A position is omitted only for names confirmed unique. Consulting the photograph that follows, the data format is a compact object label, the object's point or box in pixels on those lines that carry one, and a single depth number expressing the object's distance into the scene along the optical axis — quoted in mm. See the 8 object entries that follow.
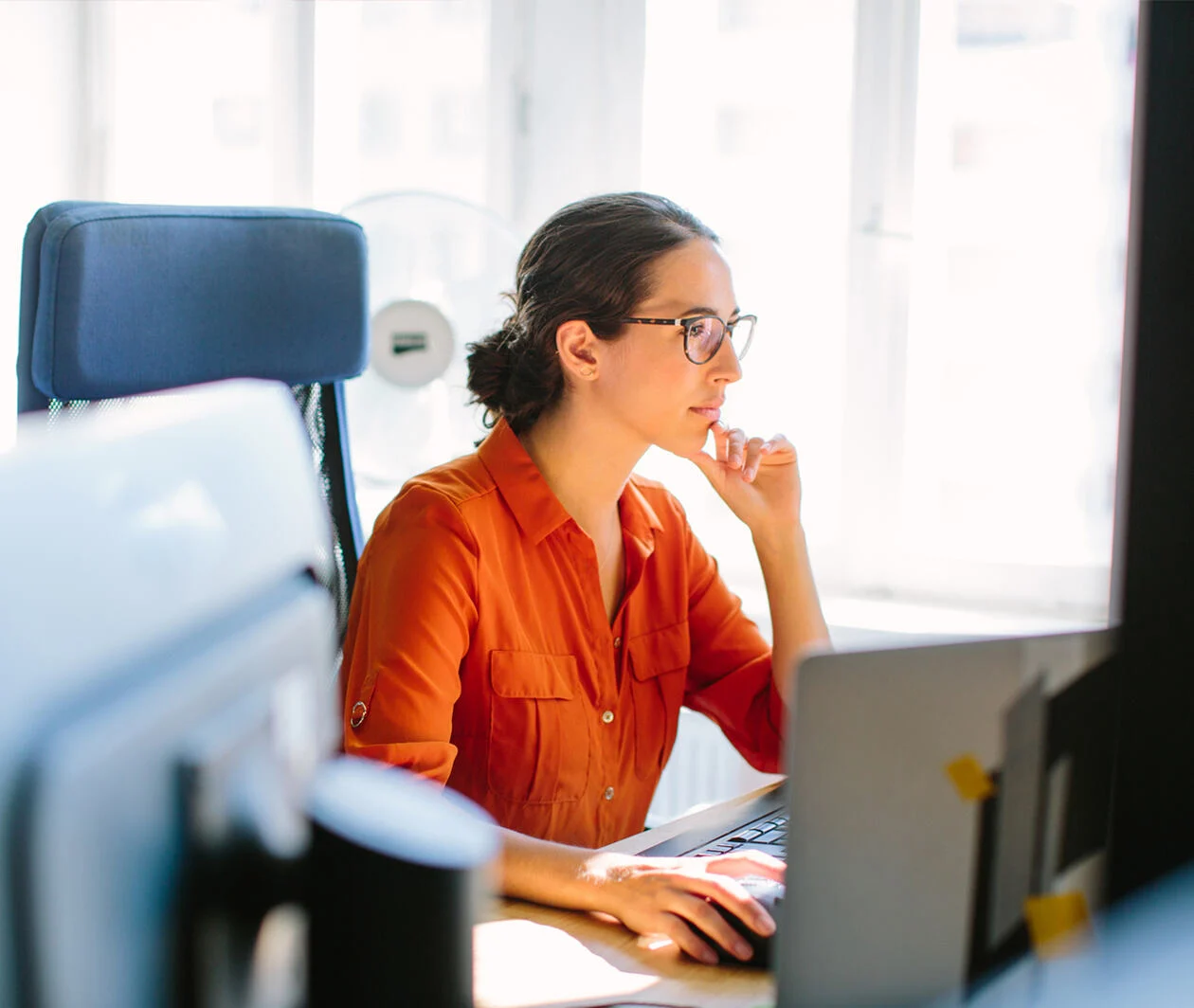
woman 1415
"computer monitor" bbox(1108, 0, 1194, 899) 509
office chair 1256
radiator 2459
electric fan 2252
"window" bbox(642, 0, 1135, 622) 2387
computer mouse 982
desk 928
